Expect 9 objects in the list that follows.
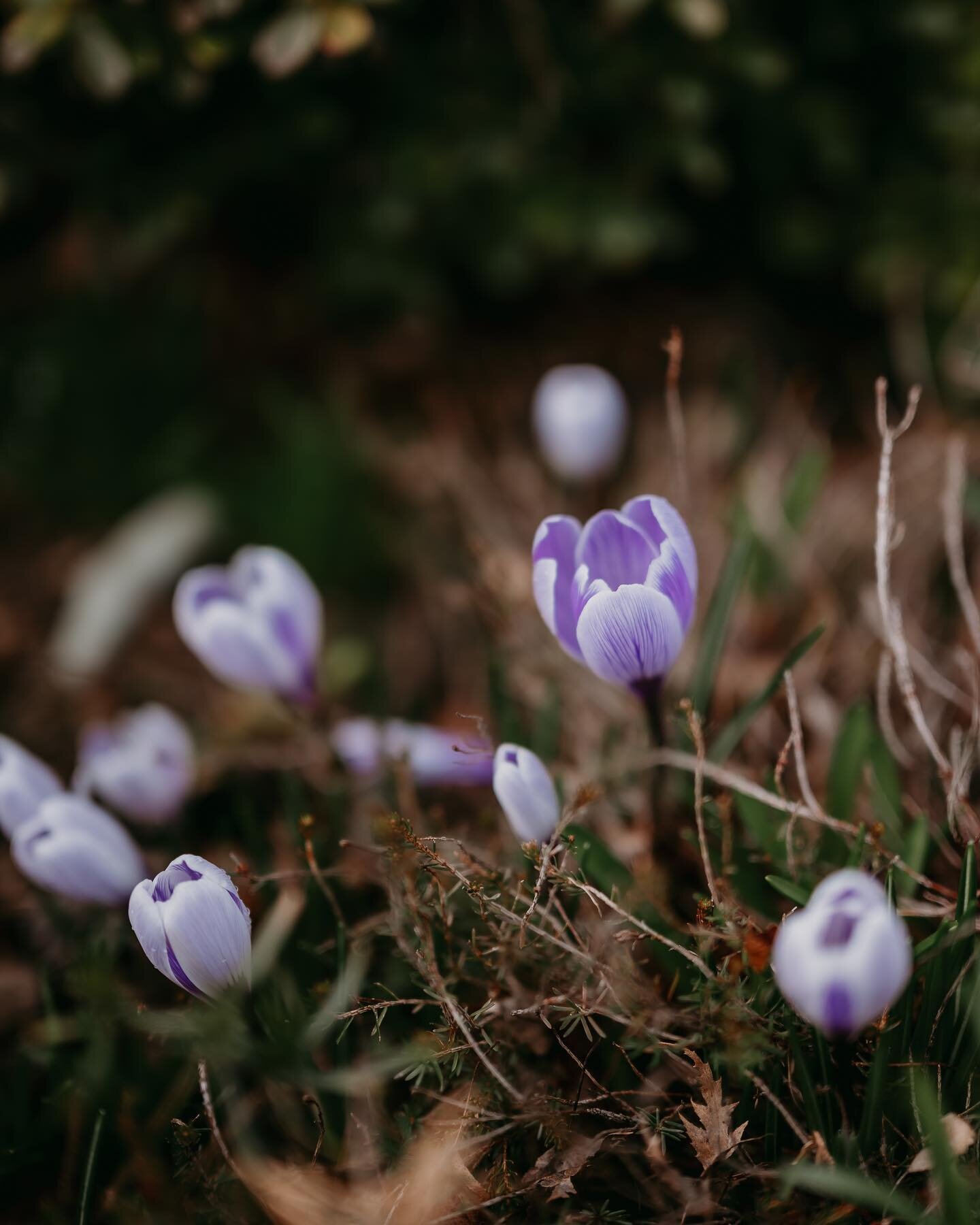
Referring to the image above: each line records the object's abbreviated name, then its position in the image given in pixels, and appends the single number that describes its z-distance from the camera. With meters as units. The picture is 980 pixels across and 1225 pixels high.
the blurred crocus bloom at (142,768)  0.60
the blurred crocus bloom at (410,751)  0.61
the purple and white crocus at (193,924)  0.52
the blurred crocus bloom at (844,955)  0.49
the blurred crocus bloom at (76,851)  0.57
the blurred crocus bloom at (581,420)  0.69
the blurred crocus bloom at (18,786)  0.57
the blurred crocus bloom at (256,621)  0.59
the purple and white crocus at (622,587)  0.54
